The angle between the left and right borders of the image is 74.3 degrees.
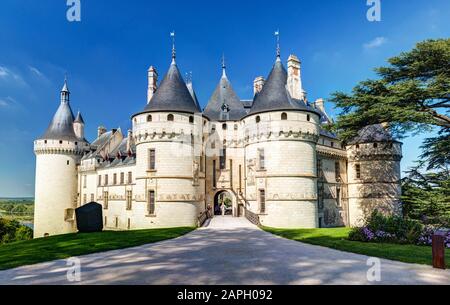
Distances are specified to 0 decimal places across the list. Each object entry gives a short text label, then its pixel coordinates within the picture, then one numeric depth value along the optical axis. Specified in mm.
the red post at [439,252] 8688
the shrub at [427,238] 12852
